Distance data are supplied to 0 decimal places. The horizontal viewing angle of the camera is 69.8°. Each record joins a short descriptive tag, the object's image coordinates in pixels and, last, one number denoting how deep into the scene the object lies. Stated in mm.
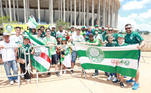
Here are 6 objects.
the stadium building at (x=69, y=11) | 34838
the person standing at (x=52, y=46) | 4688
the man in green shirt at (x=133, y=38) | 3594
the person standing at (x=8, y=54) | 3883
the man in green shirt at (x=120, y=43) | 3858
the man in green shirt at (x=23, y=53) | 4154
